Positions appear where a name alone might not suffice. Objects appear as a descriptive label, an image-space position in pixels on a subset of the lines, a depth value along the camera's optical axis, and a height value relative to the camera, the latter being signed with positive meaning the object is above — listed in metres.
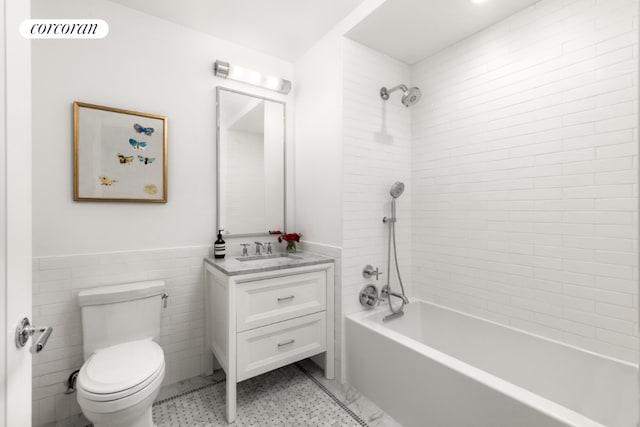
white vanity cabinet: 1.74 -0.69
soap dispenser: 2.13 -0.28
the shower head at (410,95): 2.05 +0.84
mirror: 2.28 +0.41
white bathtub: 1.23 -0.87
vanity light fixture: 2.21 +1.10
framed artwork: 1.79 +0.37
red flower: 2.43 -0.21
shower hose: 2.19 -0.34
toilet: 1.30 -0.79
